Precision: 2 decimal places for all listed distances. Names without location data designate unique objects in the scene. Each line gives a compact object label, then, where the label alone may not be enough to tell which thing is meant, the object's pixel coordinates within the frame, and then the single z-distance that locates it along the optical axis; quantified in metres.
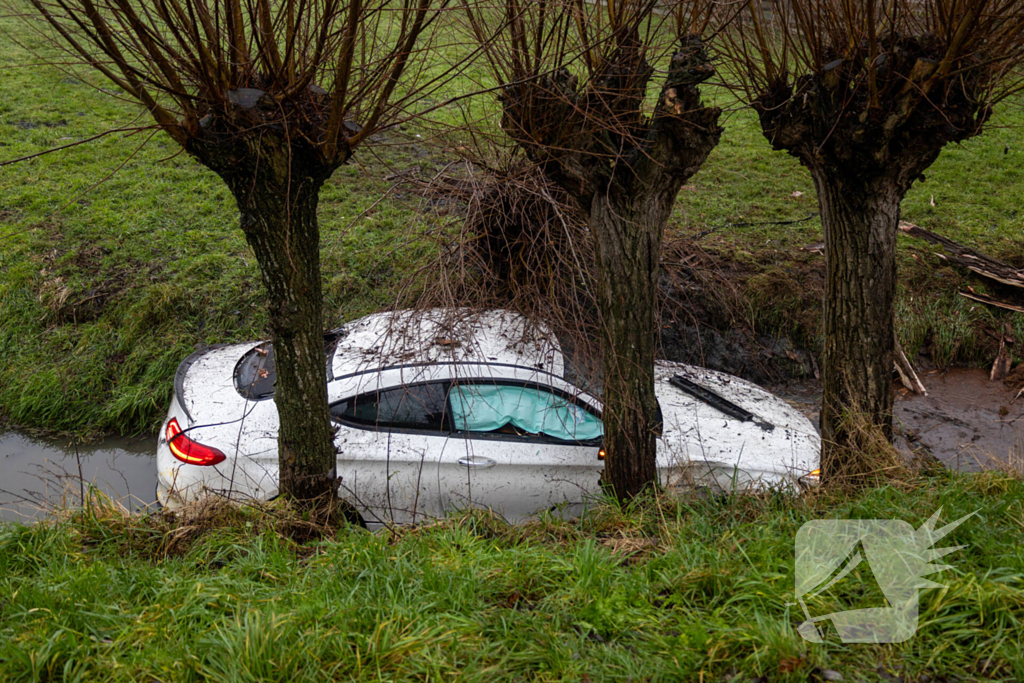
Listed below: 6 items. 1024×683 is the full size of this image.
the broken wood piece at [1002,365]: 7.20
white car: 4.43
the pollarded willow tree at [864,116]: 3.88
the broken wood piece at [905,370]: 7.05
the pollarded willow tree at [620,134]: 4.04
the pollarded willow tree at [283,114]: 3.16
